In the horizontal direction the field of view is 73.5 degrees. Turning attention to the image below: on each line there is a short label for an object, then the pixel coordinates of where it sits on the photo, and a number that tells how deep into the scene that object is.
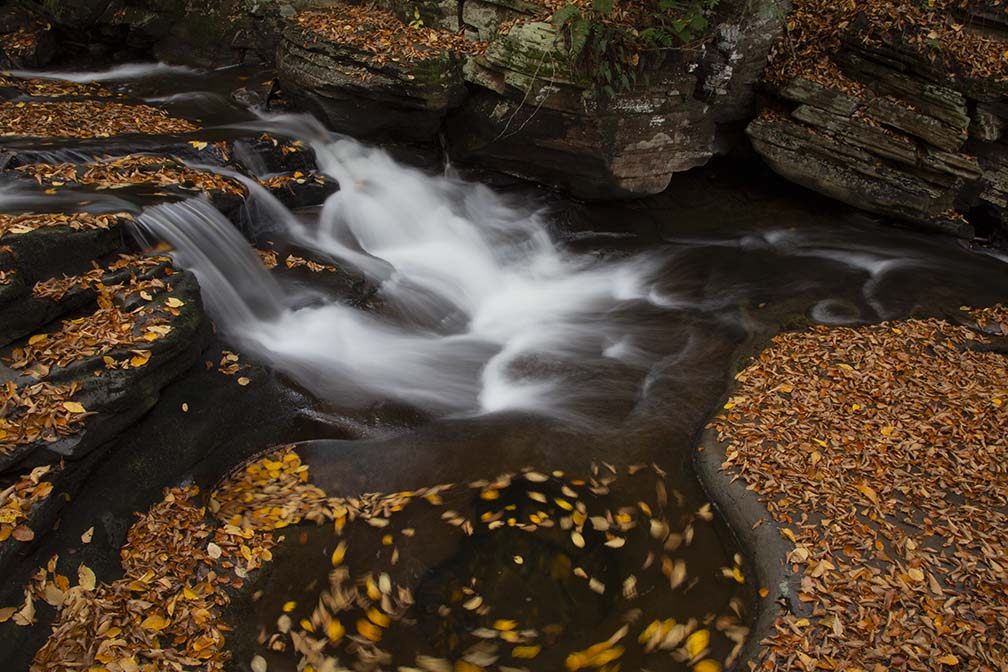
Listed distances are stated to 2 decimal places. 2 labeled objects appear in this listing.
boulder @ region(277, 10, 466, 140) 10.14
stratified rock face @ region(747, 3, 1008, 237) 10.12
